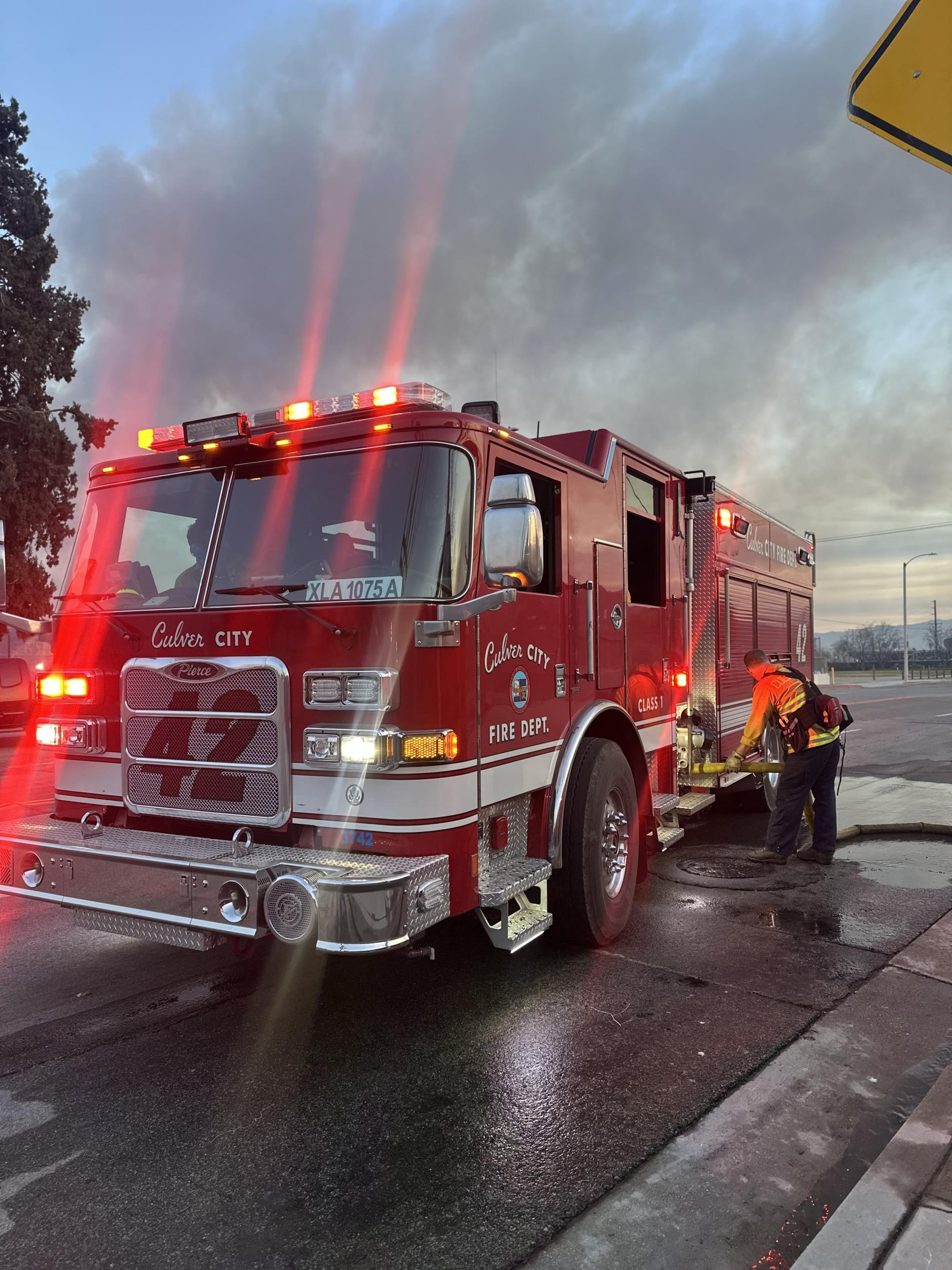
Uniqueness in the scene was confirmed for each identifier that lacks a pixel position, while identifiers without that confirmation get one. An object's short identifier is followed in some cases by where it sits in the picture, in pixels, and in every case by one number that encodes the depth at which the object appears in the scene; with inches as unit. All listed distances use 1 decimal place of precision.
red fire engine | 137.2
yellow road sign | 82.6
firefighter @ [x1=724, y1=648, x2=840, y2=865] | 254.5
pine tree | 880.3
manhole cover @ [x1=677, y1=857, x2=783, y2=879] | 252.8
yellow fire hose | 296.5
